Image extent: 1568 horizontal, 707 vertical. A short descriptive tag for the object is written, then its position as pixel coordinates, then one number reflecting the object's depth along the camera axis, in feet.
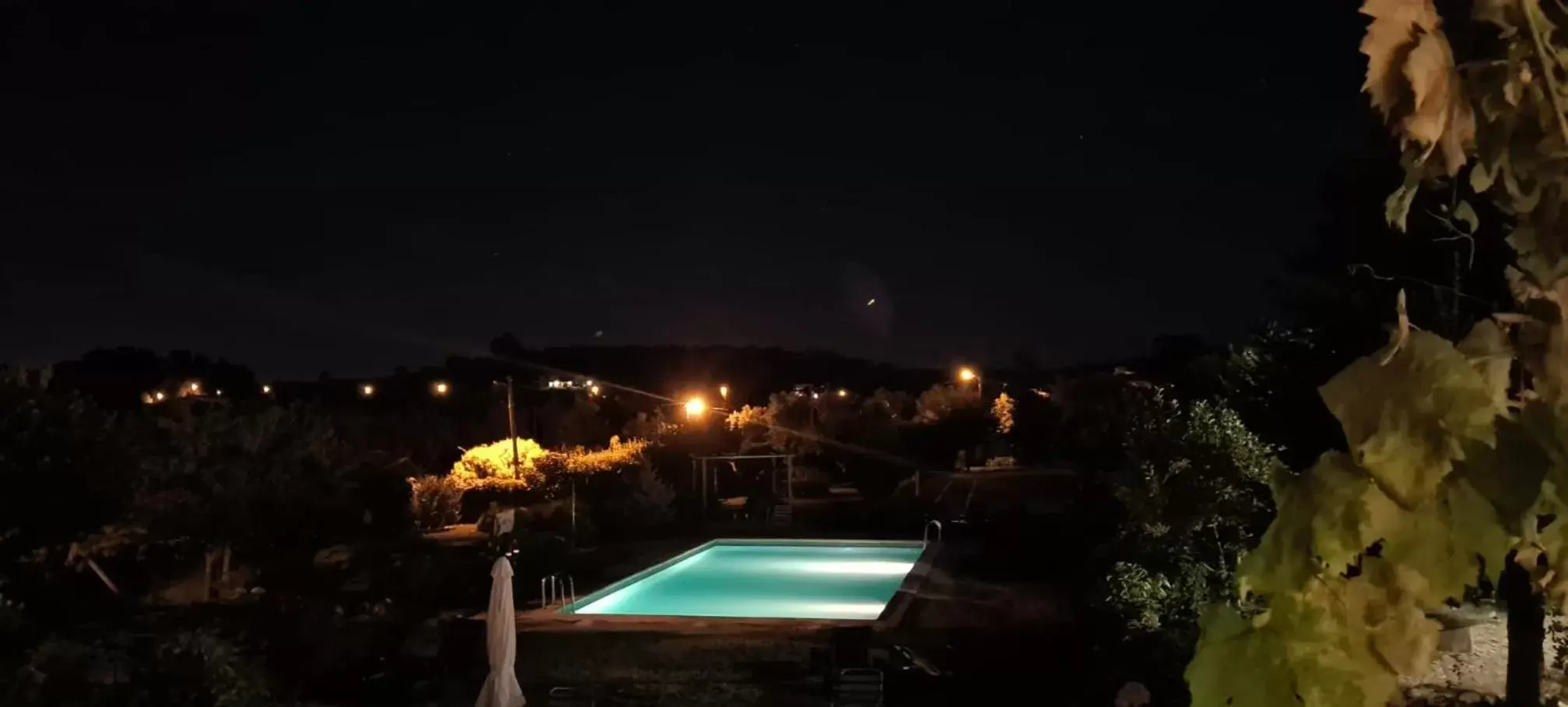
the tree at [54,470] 34.17
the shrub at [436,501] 66.90
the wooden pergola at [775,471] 75.87
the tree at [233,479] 45.06
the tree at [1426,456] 5.50
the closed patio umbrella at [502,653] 27.09
